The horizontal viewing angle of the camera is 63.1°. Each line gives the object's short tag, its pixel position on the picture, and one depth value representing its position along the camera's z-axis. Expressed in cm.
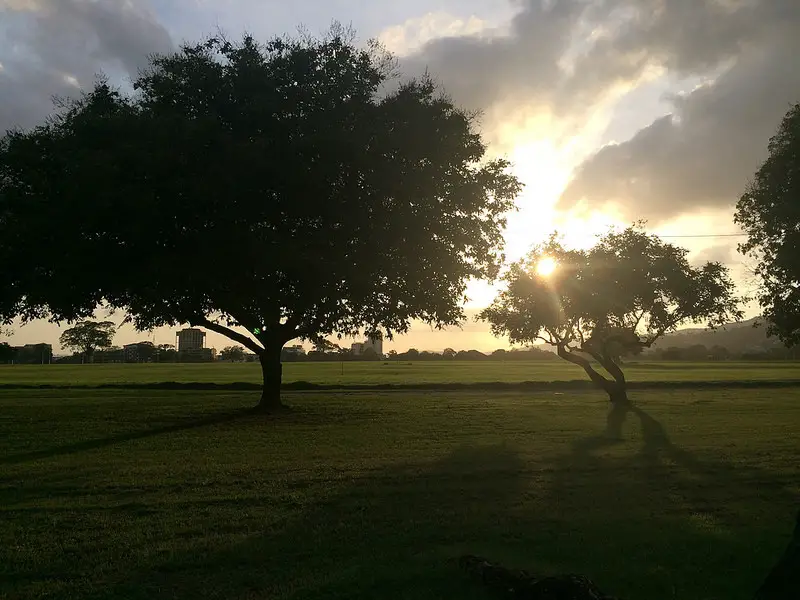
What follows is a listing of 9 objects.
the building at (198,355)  17000
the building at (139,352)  16618
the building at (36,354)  16700
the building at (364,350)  18618
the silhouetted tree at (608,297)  3612
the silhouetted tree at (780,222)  2161
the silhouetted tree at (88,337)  19012
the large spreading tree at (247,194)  1989
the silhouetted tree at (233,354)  18789
